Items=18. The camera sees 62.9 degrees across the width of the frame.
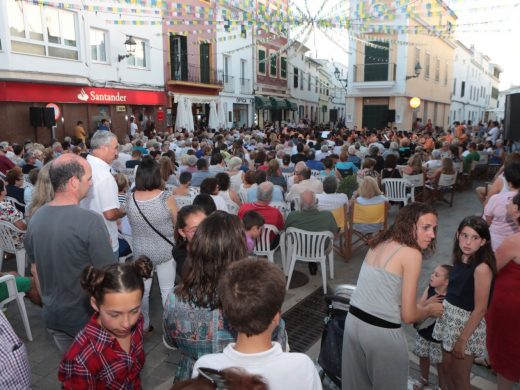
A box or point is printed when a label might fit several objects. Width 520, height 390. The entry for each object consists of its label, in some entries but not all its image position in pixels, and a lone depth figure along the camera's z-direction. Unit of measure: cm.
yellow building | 2445
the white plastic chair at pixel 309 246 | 503
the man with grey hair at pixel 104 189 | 363
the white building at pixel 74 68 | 1341
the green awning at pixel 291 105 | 3138
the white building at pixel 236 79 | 2398
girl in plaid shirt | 187
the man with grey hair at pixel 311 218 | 507
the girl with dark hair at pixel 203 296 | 194
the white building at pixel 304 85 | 3400
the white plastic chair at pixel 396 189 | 824
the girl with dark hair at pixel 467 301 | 261
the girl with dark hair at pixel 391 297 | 225
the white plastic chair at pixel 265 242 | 516
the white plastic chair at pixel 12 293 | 356
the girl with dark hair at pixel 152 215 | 354
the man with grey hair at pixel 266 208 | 510
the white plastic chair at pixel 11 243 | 499
